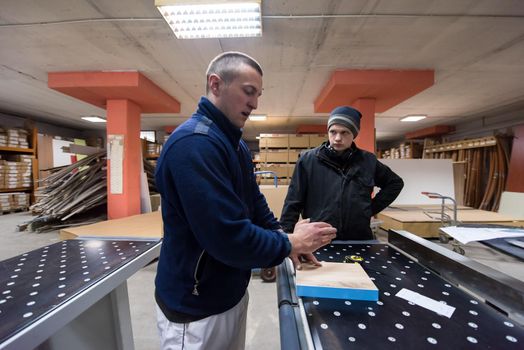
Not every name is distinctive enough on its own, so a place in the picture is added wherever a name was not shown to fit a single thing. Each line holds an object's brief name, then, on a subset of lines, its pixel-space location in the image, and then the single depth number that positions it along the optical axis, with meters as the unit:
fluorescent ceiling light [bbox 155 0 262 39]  2.18
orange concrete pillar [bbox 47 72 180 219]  3.62
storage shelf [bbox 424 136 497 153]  5.83
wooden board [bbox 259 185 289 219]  3.53
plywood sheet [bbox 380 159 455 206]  5.20
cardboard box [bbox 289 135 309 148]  7.34
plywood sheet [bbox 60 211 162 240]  2.82
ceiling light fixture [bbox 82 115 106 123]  6.80
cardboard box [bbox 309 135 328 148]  7.30
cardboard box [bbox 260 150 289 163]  7.27
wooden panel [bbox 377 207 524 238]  3.95
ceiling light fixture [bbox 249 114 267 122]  6.65
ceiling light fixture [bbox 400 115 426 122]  6.64
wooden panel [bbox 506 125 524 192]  5.38
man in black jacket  1.52
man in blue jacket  0.64
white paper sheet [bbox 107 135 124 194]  4.13
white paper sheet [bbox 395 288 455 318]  0.63
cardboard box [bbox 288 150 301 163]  7.25
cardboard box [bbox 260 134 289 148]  7.39
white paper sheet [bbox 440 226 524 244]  0.95
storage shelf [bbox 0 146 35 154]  6.10
